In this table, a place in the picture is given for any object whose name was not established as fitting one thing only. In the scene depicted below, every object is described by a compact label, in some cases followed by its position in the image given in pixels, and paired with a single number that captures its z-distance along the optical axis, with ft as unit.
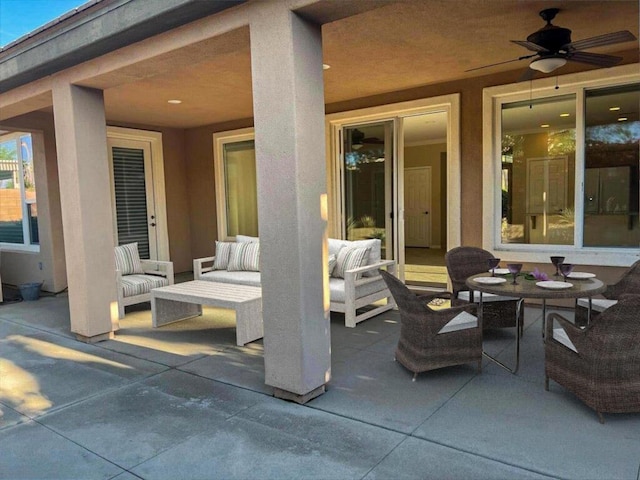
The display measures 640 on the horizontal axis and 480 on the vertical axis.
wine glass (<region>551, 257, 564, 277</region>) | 11.44
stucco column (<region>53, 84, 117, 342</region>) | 14.08
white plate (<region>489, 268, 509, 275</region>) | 12.32
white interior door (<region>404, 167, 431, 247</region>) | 37.40
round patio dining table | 9.91
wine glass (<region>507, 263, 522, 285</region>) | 11.34
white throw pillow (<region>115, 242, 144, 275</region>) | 19.15
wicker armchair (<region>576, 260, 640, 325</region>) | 11.81
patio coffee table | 14.05
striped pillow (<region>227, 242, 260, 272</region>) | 19.56
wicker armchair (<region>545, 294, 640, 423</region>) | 8.19
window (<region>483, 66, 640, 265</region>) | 15.75
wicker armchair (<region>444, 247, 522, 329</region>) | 14.39
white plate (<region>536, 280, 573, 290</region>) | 10.19
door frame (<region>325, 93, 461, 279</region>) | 17.99
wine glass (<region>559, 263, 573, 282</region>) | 10.85
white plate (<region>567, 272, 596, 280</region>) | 11.34
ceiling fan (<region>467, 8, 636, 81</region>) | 11.38
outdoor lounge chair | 17.51
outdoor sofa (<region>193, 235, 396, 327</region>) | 15.72
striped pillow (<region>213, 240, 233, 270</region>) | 20.43
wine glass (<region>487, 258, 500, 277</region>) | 12.07
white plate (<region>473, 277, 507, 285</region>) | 11.10
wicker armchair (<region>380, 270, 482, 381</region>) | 10.46
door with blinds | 25.05
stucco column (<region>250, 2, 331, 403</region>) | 9.12
